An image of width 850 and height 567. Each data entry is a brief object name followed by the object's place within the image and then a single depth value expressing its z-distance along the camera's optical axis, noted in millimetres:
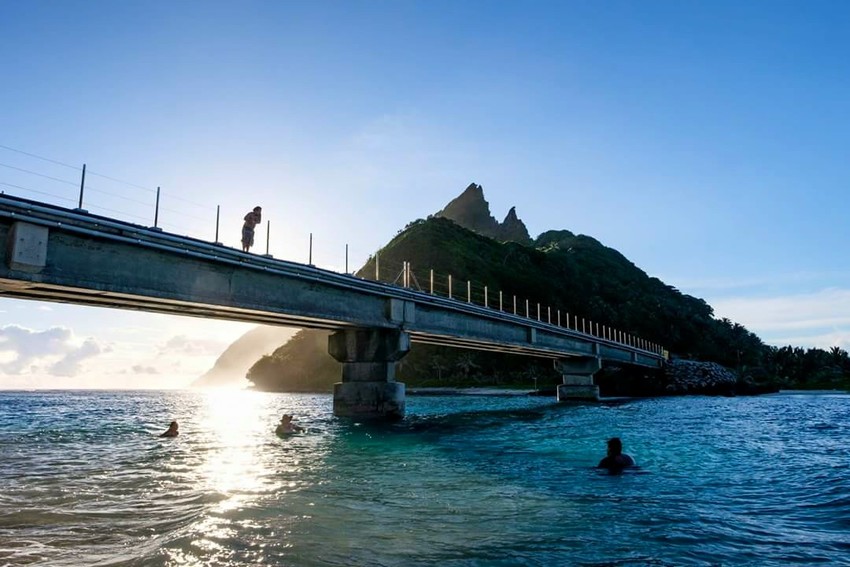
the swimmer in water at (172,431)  31141
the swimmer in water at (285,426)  30484
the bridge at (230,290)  18891
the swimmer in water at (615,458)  17391
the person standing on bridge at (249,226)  27781
